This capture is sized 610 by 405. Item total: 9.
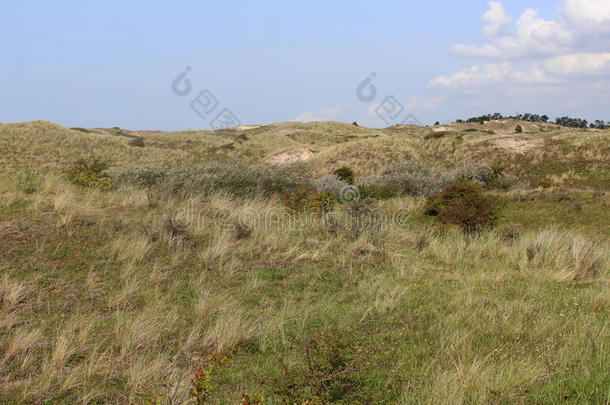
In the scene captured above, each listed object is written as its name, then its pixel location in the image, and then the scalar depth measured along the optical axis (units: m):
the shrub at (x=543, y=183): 24.42
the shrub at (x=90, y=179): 14.80
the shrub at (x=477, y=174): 27.27
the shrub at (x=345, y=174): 30.32
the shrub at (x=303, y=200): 12.63
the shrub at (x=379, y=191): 21.05
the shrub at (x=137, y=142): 49.64
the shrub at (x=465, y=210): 13.60
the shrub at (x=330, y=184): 21.48
